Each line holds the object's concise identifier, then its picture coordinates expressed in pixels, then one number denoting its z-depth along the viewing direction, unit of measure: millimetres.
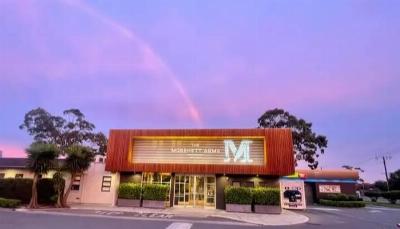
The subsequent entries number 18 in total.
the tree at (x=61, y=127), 42562
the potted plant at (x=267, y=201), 21750
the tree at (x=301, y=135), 42906
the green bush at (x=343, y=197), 34000
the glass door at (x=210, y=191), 24125
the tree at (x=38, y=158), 21578
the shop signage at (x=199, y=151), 23953
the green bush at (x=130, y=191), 23766
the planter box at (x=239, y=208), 22062
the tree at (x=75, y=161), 22875
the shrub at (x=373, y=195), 46181
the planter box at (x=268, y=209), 21672
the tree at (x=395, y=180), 53594
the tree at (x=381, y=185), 60869
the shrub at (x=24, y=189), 23078
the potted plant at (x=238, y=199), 22141
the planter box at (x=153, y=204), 23156
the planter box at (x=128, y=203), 23562
